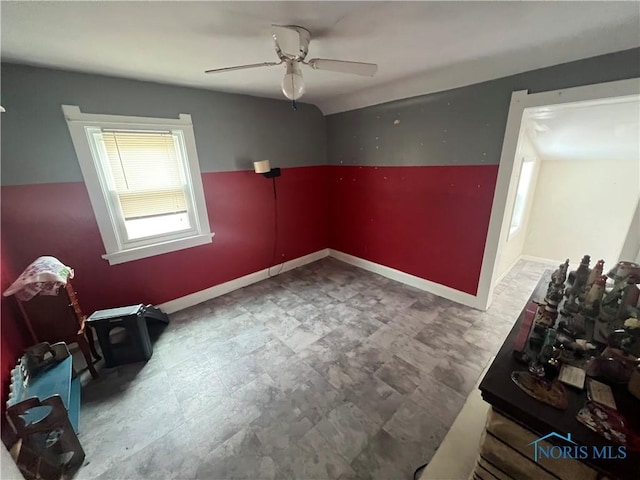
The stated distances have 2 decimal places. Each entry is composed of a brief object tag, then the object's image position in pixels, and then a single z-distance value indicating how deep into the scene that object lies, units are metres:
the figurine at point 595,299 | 1.17
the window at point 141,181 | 2.09
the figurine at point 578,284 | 1.25
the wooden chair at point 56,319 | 1.71
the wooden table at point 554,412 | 0.65
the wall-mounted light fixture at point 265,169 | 2.89
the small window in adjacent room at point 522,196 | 3.04
